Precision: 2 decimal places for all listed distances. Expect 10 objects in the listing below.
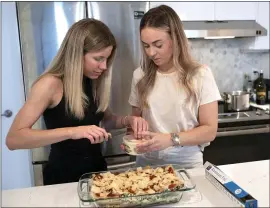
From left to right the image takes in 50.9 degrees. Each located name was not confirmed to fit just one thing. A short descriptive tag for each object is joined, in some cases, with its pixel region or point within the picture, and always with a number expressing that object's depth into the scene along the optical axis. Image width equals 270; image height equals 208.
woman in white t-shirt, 1.20
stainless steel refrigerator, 1.86
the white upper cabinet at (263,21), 2.30
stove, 2.17
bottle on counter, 2.50
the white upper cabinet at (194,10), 2.16
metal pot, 2.40
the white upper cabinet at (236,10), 2.23
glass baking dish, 0.84
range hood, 2.14
